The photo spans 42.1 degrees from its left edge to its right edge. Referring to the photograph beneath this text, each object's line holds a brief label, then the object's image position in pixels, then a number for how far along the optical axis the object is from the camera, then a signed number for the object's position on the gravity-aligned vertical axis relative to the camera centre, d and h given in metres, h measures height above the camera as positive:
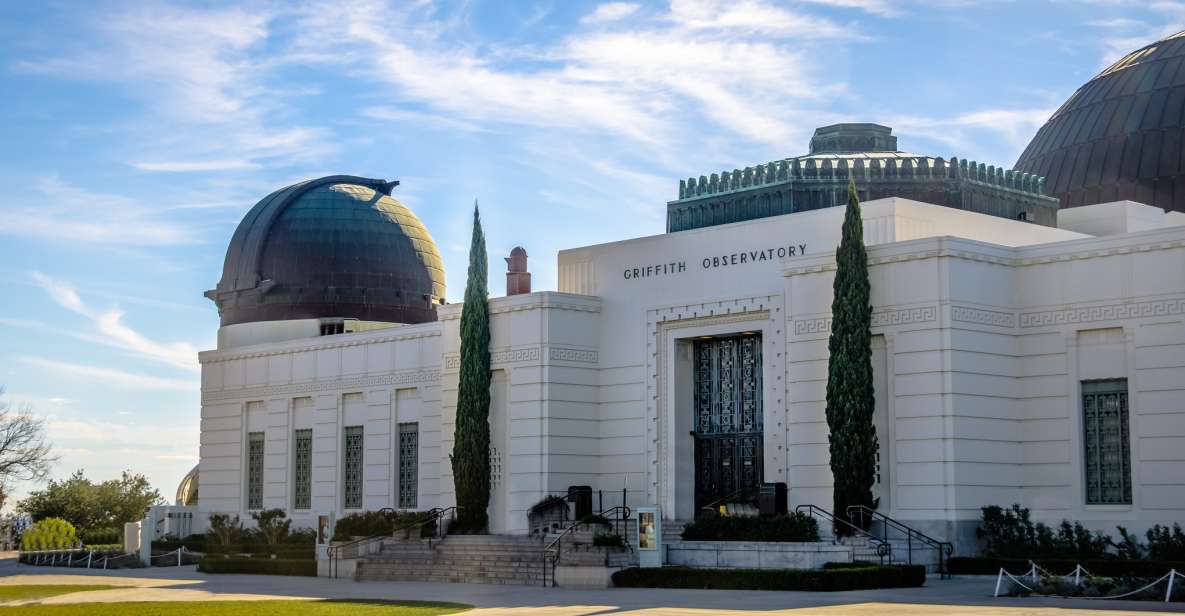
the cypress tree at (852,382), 30.55 +1.78
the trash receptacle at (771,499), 31.84 -0.58
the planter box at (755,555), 28.16 -1.55
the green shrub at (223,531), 44.69 -1.76
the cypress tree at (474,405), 37.16 +1.60
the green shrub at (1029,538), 29.53 -1.26
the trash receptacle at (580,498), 36.38 -0.63
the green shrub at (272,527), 43.03 -1.57
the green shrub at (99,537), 53.09 -2.31
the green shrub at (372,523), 38.62 -1.33
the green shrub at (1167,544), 28.08 -1.31
